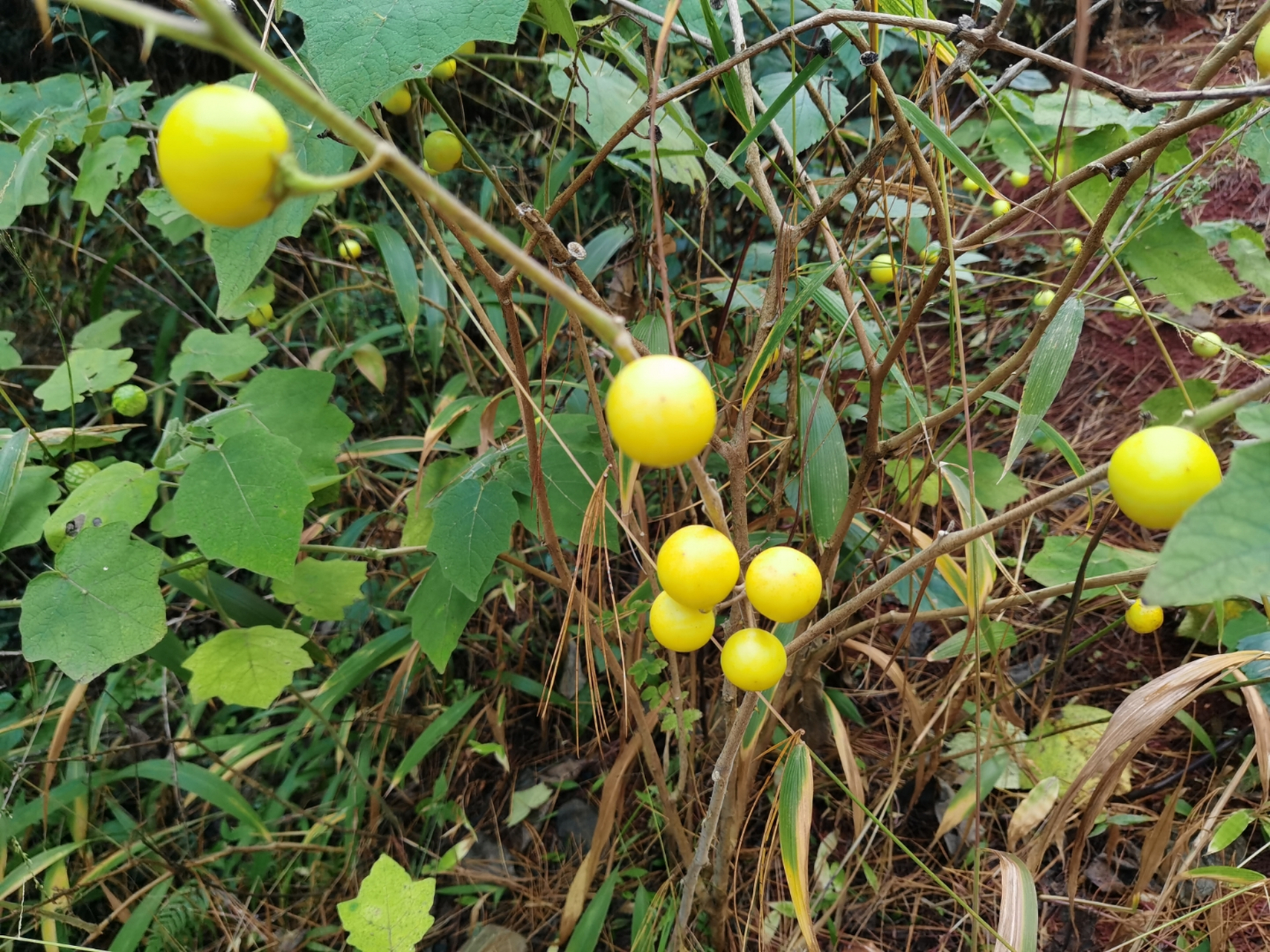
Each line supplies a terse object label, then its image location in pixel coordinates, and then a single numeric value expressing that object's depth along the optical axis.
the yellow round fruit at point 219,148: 0.30
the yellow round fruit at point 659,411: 0.35
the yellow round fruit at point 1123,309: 0.74
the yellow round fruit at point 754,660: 0.59
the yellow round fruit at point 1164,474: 0.38
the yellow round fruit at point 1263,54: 0.57
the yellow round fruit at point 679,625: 0.59
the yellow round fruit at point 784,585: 0.54
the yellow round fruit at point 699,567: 0.51
